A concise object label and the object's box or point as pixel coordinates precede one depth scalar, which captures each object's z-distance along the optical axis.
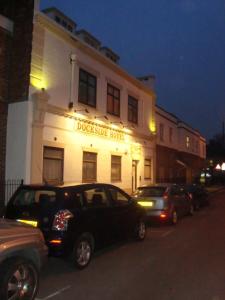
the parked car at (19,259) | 3.59
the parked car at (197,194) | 13.07
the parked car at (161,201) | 8.93
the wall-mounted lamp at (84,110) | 12.36
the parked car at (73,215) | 5.20
